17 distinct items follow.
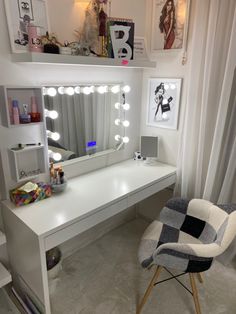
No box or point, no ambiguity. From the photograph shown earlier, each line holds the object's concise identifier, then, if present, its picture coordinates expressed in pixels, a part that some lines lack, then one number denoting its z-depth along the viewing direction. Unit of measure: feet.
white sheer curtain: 5.41
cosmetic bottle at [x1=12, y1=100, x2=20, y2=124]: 4.76
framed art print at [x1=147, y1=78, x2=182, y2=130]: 6.75
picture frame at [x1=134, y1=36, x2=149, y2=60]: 6.80
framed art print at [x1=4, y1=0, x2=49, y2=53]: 4.55
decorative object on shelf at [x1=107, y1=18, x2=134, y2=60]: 5.72
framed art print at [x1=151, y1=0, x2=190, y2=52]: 6.11
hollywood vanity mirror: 5.73
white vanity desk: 4.50
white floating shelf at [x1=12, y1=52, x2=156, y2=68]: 4.34
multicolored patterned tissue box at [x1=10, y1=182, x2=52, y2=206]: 5.10
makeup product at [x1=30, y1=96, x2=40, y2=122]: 5.11
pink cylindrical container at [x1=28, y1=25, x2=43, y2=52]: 4.53
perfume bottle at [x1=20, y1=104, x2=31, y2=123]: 4.95
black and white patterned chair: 4.34
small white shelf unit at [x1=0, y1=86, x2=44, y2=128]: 4.67
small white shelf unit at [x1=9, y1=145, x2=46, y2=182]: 5.04
